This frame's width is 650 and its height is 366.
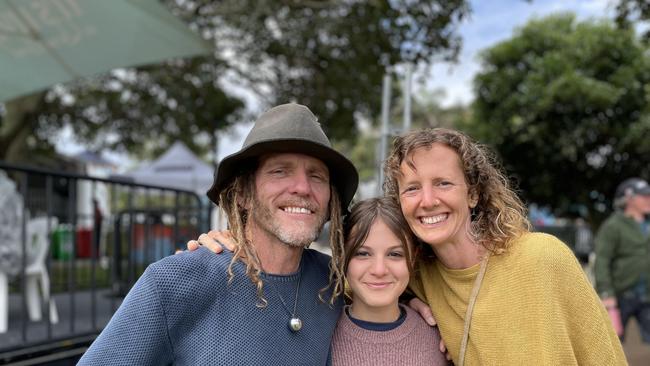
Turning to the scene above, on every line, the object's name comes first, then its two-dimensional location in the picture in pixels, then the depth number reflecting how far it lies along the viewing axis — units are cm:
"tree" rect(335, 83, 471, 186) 2592
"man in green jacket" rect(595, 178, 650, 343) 529
